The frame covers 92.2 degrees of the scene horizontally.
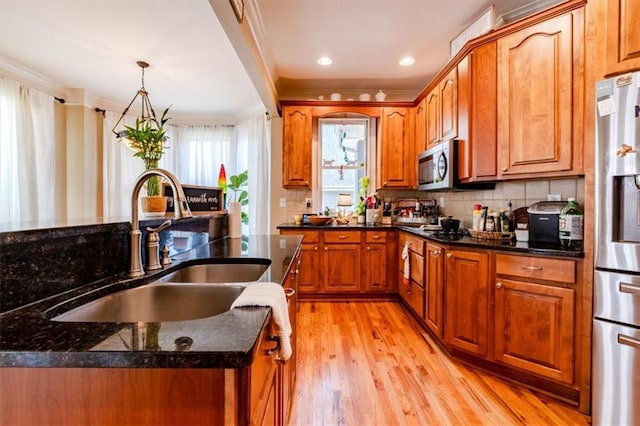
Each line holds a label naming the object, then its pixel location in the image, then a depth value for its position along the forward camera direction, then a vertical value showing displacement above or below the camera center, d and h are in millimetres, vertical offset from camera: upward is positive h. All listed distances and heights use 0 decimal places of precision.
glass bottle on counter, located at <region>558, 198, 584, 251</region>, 1902 -116
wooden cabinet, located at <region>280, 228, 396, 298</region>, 3523 -630
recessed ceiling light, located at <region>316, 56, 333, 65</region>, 3334 +1620
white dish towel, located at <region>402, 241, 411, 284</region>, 3055 -569
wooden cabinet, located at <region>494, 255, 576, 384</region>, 1759 -650
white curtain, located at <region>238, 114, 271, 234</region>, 4613 +522
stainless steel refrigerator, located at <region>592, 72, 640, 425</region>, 1486 -239
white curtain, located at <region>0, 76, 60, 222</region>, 3240 +600
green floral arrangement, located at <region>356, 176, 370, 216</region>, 4047 +182
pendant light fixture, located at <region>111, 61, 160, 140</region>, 2980 +1511
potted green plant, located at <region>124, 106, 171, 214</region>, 1593 +287
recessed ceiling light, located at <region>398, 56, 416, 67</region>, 3342 +1624
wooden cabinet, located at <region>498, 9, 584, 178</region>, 1921 +741
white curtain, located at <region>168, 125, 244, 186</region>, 4992 +902
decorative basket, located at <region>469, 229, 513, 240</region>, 2303 -210
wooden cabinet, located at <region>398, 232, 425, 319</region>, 2789 -670
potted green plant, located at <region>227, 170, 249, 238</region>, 4754 +303
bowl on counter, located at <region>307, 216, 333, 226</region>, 3676 -152
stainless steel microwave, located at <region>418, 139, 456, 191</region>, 2693 +395
